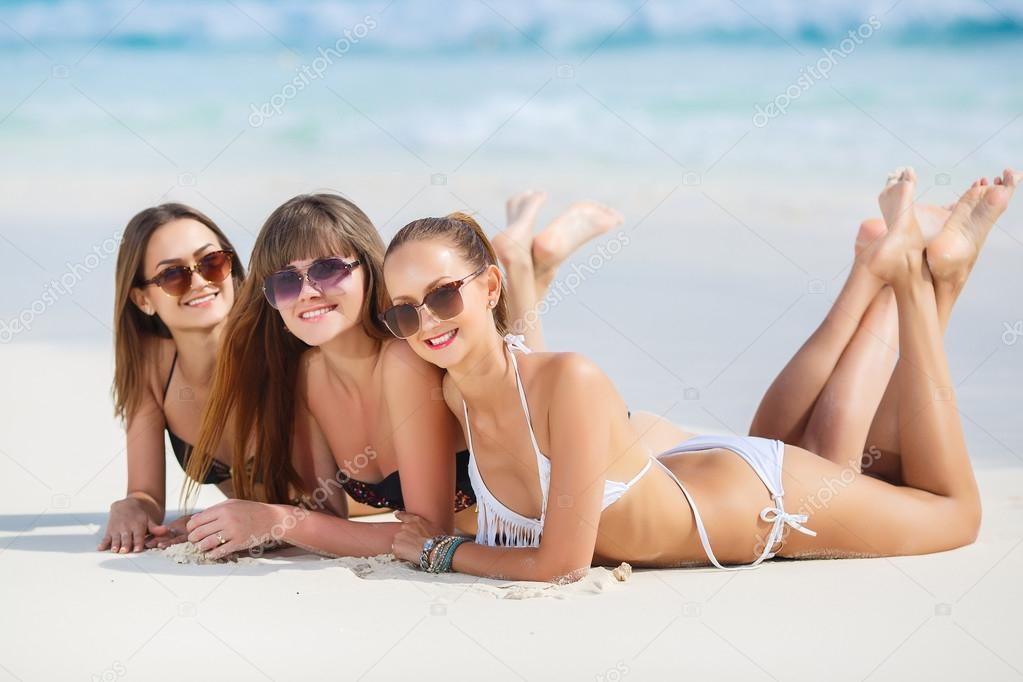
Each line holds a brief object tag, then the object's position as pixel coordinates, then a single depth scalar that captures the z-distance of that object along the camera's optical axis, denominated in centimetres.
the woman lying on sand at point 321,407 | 427
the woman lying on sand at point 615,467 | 382
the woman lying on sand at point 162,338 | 476
